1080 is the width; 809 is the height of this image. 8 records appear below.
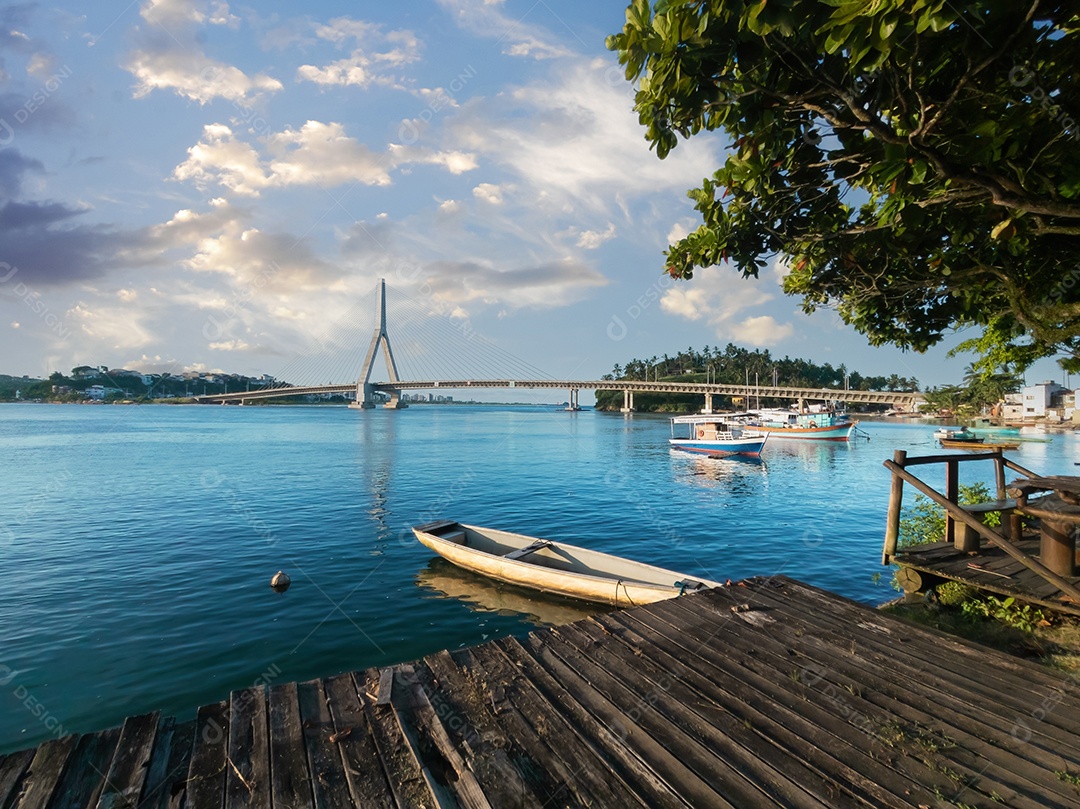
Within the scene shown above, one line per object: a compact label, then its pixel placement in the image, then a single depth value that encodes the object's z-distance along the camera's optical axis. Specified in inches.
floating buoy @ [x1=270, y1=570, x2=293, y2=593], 520.6
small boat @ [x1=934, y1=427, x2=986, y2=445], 1988.7
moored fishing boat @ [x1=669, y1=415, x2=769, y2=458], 1841.8
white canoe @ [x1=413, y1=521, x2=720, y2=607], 422.8
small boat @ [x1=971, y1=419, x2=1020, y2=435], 3082.7
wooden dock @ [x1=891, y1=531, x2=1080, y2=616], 241.4
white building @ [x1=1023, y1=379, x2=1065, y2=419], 4798.2
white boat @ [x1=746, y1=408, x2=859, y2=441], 2714.1
